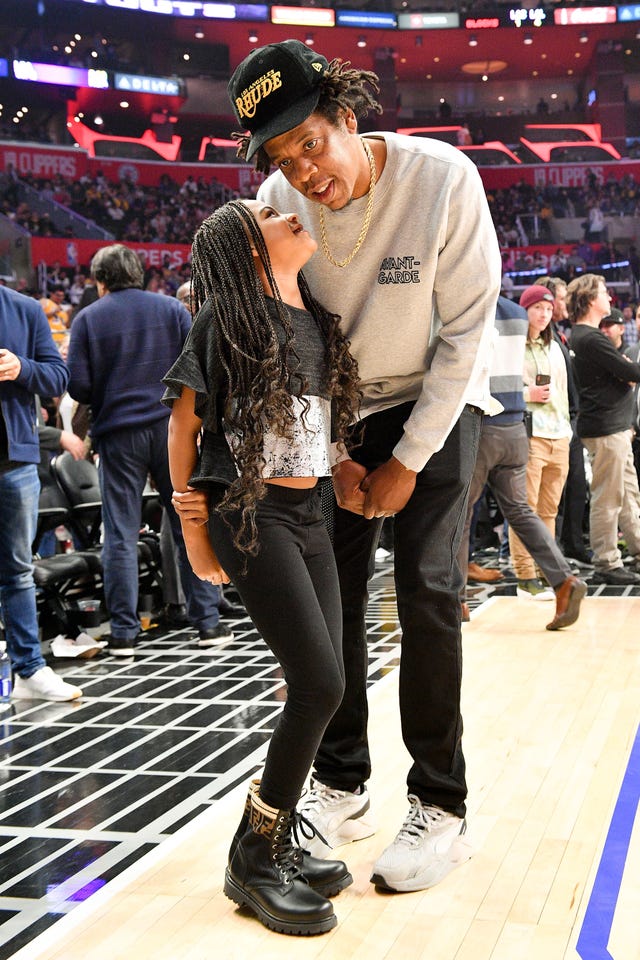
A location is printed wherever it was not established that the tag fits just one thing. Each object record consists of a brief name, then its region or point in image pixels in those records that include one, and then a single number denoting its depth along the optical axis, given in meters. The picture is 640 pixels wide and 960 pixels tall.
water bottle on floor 3.94
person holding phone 5.79
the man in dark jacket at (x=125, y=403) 4.73
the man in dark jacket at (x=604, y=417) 6.20
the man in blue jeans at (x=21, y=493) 3.94
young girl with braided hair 1.97
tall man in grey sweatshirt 2.08
